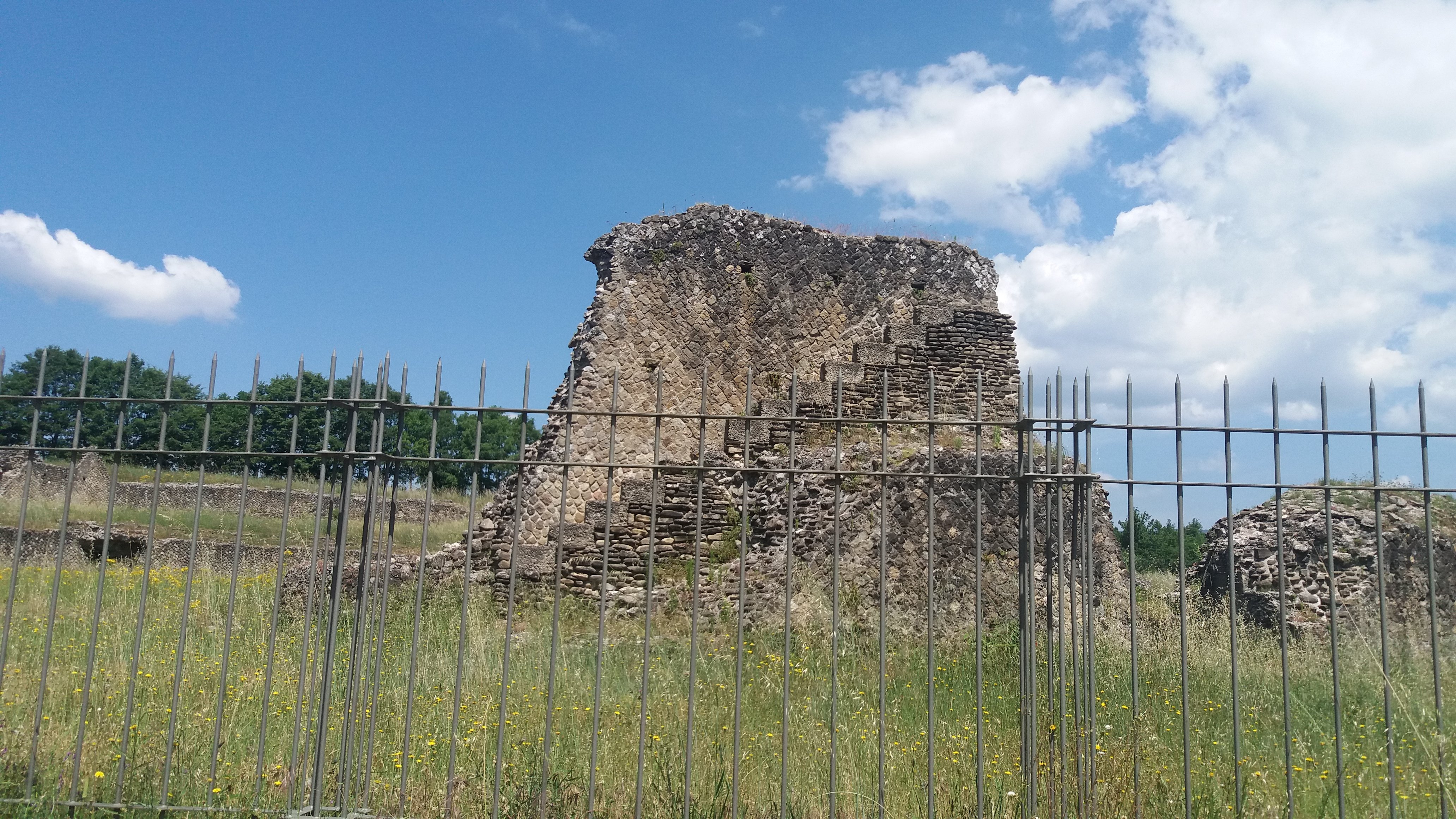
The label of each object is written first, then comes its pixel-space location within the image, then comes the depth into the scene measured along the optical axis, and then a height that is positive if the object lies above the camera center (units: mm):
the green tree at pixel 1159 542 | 19344 -793
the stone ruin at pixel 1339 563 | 9039 -500
